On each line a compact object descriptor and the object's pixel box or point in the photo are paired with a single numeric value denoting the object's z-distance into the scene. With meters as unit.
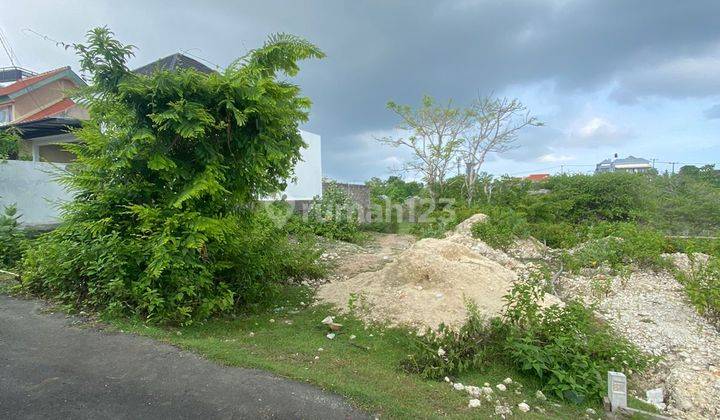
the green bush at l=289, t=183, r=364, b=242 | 11.88
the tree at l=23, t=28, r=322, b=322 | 3.97
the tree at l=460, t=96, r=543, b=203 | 16.08
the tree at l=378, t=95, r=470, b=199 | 16.50
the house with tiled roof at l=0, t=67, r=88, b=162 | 17.42
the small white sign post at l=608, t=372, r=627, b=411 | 2.86
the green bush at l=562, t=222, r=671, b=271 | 6.79
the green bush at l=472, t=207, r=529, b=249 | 9.39
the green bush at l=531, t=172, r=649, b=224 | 11.94
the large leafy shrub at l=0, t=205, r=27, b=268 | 6.37
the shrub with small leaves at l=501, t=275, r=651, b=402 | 3.11
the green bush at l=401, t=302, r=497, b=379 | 3.30
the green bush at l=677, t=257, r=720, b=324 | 4.65
